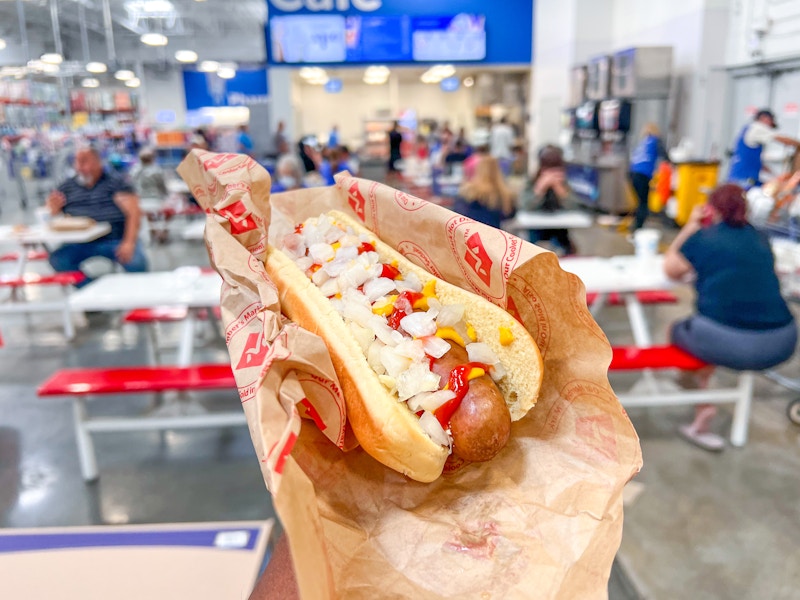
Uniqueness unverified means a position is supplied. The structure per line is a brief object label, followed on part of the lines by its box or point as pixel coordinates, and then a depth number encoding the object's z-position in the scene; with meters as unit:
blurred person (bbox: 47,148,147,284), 5.88
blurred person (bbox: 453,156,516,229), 5.31
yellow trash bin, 9.47
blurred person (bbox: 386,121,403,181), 13.05
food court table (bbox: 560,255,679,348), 3.85
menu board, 11.06
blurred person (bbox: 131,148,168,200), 10.34
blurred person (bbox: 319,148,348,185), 9.93
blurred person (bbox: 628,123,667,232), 9.88
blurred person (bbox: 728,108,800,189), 7.50
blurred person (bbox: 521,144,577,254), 6.09
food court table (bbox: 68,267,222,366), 3.77
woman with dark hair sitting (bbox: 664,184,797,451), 3.31
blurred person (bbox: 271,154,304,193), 7.27
